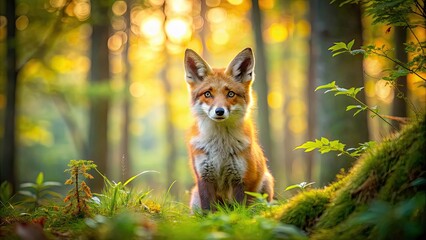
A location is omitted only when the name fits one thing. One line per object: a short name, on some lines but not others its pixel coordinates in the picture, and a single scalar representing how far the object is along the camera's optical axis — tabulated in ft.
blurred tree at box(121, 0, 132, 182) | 61.46
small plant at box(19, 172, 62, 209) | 17.58
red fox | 16.78
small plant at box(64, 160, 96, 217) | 13.08
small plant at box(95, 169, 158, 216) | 13.35
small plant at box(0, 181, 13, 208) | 15.89
